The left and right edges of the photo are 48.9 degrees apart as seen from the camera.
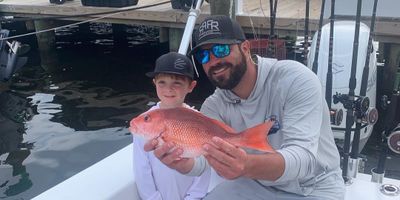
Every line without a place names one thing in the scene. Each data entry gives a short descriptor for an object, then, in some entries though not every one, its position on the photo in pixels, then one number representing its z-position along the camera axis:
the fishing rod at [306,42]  3.73
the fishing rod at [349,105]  2.95
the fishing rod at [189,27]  3.42
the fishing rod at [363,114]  3.07
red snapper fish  1.79
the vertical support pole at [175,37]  9.61
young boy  2.62
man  2.02
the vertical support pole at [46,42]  12.01
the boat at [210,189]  2.62
